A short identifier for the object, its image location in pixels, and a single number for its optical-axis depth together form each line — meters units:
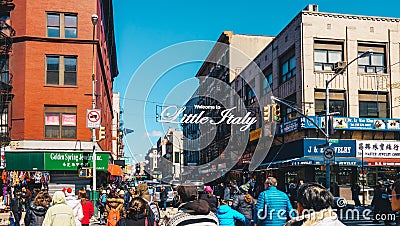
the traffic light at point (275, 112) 28.02
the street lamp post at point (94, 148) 27.22
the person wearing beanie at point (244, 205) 14.25
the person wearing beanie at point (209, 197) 14.56
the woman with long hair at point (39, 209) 9.60
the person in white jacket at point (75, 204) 12.05
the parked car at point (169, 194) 38.41
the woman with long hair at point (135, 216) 6.82
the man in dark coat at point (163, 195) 33.93
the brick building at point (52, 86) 32.19
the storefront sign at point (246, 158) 49.09
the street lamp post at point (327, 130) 26.72
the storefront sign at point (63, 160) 31.84
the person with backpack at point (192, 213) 5.82
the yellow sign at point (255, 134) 46.19
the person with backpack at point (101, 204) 24.90
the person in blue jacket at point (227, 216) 9.76
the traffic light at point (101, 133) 27.46
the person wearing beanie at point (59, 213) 8.20
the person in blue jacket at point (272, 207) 10.20
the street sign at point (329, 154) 25.34
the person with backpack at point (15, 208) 18.46
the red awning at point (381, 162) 35.66
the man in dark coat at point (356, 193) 29.75
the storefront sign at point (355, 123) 36.22
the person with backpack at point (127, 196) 18.15
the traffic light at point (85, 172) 27.25
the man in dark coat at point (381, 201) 17.80
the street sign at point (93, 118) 26.91
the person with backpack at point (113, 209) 10.36
